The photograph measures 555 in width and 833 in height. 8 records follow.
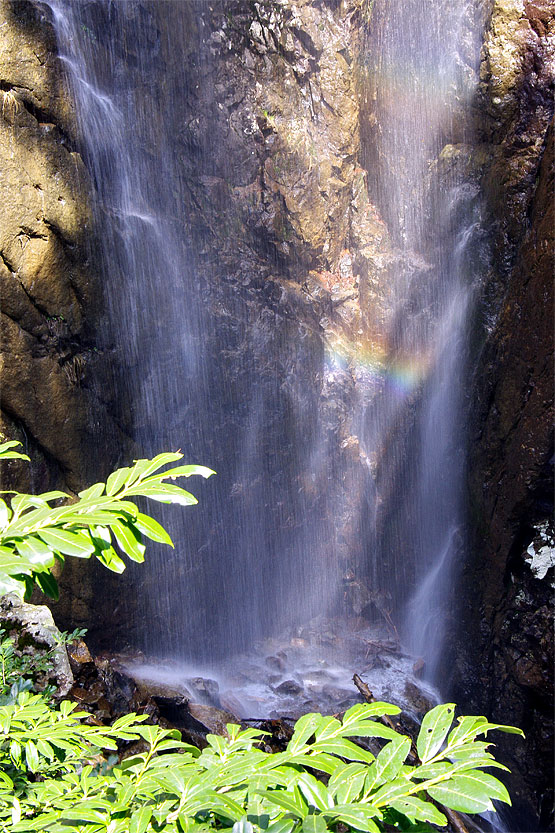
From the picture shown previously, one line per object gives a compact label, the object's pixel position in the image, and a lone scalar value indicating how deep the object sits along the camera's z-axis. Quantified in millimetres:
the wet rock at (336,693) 6260
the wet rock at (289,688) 6422
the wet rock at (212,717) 4738
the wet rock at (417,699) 6043
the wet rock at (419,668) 6766
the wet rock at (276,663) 7035
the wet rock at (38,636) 3607
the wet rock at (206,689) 5980
